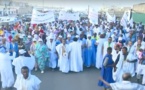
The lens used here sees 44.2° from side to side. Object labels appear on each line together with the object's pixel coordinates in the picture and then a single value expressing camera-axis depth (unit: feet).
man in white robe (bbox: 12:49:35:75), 16.67
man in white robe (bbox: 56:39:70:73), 22.32
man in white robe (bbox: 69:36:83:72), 22.62
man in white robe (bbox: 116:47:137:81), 16.27
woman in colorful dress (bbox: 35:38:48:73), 22.46
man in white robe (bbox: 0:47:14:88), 18.08
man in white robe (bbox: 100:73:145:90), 10.57
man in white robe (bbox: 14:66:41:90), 12.28
